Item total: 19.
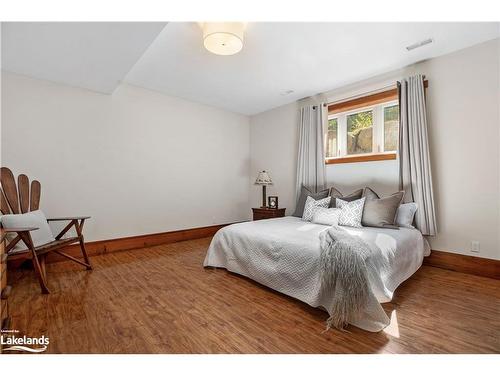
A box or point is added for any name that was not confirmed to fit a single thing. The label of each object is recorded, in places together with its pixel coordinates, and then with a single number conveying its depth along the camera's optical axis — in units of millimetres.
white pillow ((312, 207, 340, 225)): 2857
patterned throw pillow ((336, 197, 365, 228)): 2777
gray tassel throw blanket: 1570
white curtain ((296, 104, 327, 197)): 3848
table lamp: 4285
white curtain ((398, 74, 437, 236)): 2791
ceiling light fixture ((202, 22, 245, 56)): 2068
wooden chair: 2107
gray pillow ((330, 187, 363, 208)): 3195
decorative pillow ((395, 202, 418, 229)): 2741
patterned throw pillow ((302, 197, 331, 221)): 3201
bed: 1724
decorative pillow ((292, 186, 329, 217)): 3531
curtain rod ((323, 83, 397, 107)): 3219
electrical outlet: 2584
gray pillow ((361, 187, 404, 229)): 2682
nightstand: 4059
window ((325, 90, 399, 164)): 3271
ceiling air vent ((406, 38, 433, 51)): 2496
